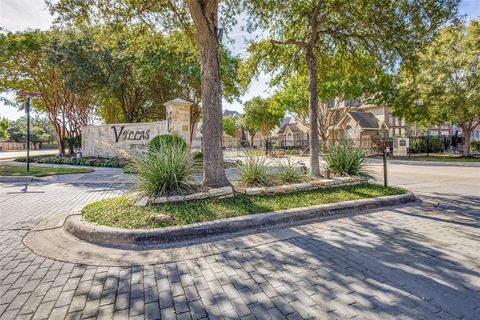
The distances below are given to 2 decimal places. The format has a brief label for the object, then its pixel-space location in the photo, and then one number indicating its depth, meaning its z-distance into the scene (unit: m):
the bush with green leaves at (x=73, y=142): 22.03
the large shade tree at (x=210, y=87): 6.12
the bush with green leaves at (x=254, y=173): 6.88
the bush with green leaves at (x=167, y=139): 11.48
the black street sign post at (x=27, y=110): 11.99
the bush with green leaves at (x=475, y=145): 26.31
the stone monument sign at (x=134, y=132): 14.64
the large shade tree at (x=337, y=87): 9.64
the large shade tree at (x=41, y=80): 18.11
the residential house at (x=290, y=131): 47.88
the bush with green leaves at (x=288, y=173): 7.29
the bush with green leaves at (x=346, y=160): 7.96
